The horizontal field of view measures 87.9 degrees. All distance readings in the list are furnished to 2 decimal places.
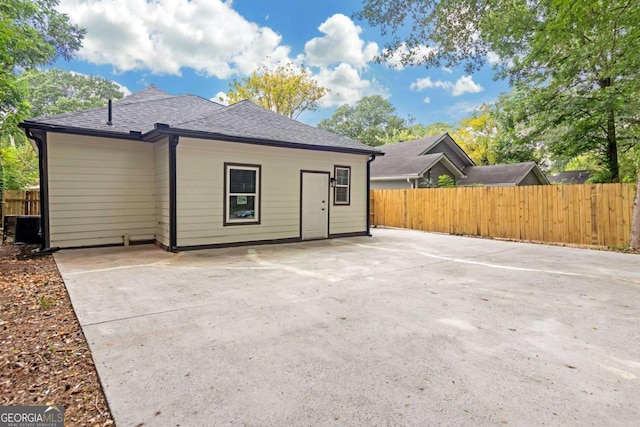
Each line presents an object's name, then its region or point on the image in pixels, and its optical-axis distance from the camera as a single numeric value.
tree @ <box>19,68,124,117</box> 22.88
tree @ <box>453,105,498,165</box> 24.59
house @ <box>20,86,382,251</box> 7.00
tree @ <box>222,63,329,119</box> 22.94
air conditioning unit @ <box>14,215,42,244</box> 7.71
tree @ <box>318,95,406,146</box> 35.03
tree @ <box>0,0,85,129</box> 5.98
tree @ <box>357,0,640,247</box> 6.45
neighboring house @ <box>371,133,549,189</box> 16.28
